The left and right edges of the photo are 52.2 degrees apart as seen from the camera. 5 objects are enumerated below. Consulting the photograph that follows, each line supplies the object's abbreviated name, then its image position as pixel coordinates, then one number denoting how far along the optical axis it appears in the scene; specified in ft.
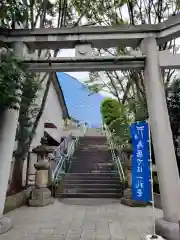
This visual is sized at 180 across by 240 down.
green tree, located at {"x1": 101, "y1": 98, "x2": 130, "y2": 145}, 33.89
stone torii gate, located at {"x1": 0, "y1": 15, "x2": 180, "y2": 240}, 14.10
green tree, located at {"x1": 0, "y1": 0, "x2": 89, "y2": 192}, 20.82
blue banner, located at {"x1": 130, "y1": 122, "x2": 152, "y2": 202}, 13.31
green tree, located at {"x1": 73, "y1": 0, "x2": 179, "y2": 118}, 23.87
